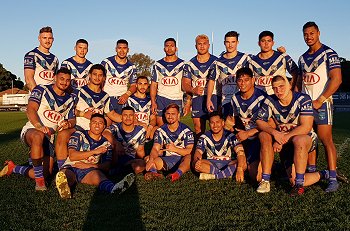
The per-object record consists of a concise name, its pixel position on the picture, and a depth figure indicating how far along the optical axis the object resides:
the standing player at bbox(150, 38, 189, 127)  7.04
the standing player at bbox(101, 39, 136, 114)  7.09
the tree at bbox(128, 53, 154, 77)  59.53
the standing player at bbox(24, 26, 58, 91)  6.21
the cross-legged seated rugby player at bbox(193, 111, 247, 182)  5.51
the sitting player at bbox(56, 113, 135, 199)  5.09
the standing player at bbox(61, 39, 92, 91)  6.86
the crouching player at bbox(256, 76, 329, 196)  4.61
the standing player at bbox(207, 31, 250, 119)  6.25
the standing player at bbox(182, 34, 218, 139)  6.71
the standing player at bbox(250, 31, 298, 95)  5.80
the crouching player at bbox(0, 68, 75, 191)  5.06
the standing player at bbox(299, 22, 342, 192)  4.99
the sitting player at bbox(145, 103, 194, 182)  5.96
